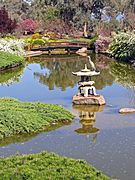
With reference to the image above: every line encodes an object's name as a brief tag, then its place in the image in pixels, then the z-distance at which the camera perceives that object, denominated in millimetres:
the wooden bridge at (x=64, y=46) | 41719
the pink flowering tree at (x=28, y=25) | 52925
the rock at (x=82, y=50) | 41847
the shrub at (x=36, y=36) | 48056
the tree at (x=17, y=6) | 65600
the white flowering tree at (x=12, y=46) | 32125
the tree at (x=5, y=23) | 39406
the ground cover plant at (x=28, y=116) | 12672
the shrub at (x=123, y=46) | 32312
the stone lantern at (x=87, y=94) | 16625
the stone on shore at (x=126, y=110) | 15501
